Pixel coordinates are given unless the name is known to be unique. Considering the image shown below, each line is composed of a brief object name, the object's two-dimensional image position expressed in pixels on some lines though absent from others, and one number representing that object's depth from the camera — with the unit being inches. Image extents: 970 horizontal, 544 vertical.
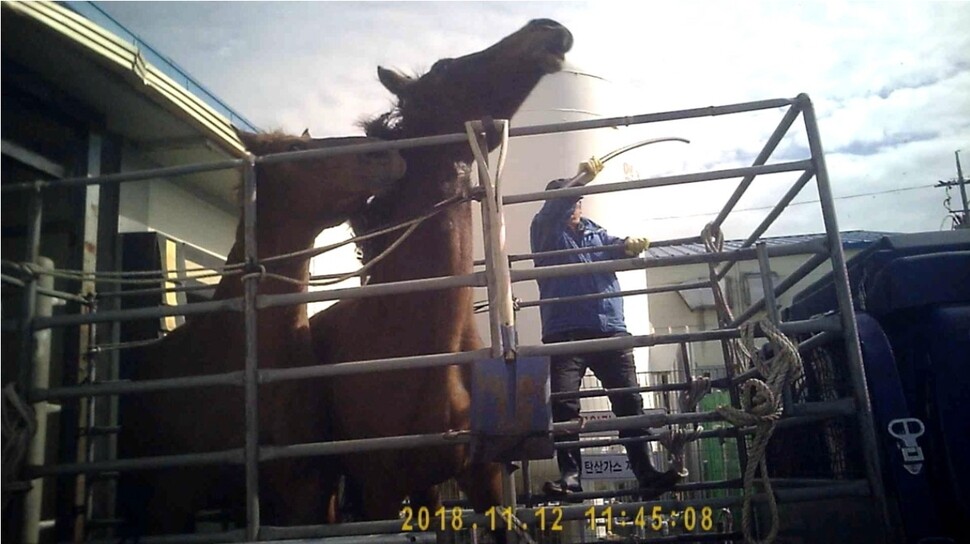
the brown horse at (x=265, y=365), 120.5
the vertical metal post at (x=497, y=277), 96.0
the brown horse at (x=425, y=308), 118.9
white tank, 292.5
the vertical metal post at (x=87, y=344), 134.4
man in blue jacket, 153.9
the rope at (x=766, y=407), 93.0
